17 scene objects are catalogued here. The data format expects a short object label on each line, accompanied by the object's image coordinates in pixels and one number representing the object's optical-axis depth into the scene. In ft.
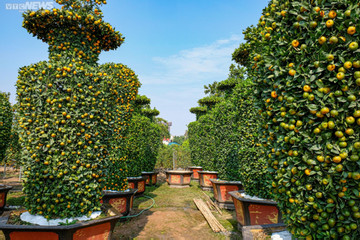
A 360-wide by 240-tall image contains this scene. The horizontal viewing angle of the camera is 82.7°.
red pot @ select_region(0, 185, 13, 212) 22.50
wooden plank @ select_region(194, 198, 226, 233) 19.72
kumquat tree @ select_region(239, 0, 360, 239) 6.81
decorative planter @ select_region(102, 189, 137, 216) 20.49
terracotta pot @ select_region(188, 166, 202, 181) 49.08
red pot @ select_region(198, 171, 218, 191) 37.04
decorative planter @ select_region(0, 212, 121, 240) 10.87
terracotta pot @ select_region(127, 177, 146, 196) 30.04
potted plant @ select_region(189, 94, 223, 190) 38.01
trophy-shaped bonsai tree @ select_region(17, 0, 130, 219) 12.31
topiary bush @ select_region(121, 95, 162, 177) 29.71
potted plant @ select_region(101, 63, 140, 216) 21.52
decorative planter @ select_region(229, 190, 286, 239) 16.94
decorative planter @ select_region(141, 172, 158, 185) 40.56
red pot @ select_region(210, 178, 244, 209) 25.93
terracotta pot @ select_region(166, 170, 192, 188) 42.16
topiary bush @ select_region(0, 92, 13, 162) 25.50
